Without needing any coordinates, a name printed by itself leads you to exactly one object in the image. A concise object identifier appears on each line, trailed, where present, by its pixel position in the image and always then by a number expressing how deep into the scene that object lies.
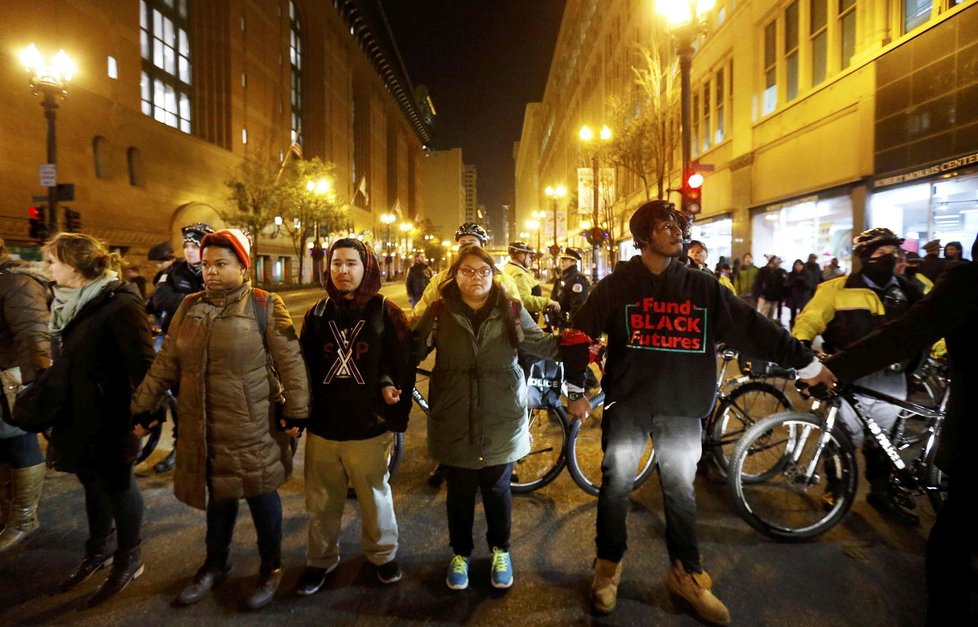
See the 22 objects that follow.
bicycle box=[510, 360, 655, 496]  4.48
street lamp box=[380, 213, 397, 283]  68.99
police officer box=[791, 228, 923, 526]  3.92
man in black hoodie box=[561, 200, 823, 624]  2.95
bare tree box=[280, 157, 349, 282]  39.34
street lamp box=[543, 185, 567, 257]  38.56
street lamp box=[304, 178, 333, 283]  39.09
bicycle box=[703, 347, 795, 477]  4.64
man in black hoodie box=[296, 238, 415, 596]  3.07
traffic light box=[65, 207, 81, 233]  13.44
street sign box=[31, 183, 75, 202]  13.27
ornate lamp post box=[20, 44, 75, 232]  12.40
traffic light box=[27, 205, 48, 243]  13.75
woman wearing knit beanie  2.94
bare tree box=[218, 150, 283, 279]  37.00
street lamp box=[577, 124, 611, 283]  21.85
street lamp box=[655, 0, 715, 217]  9.84
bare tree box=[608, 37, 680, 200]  19.14
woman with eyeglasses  3.13
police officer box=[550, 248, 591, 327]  8.33
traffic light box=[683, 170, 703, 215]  10.75
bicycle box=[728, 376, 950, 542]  3.69
